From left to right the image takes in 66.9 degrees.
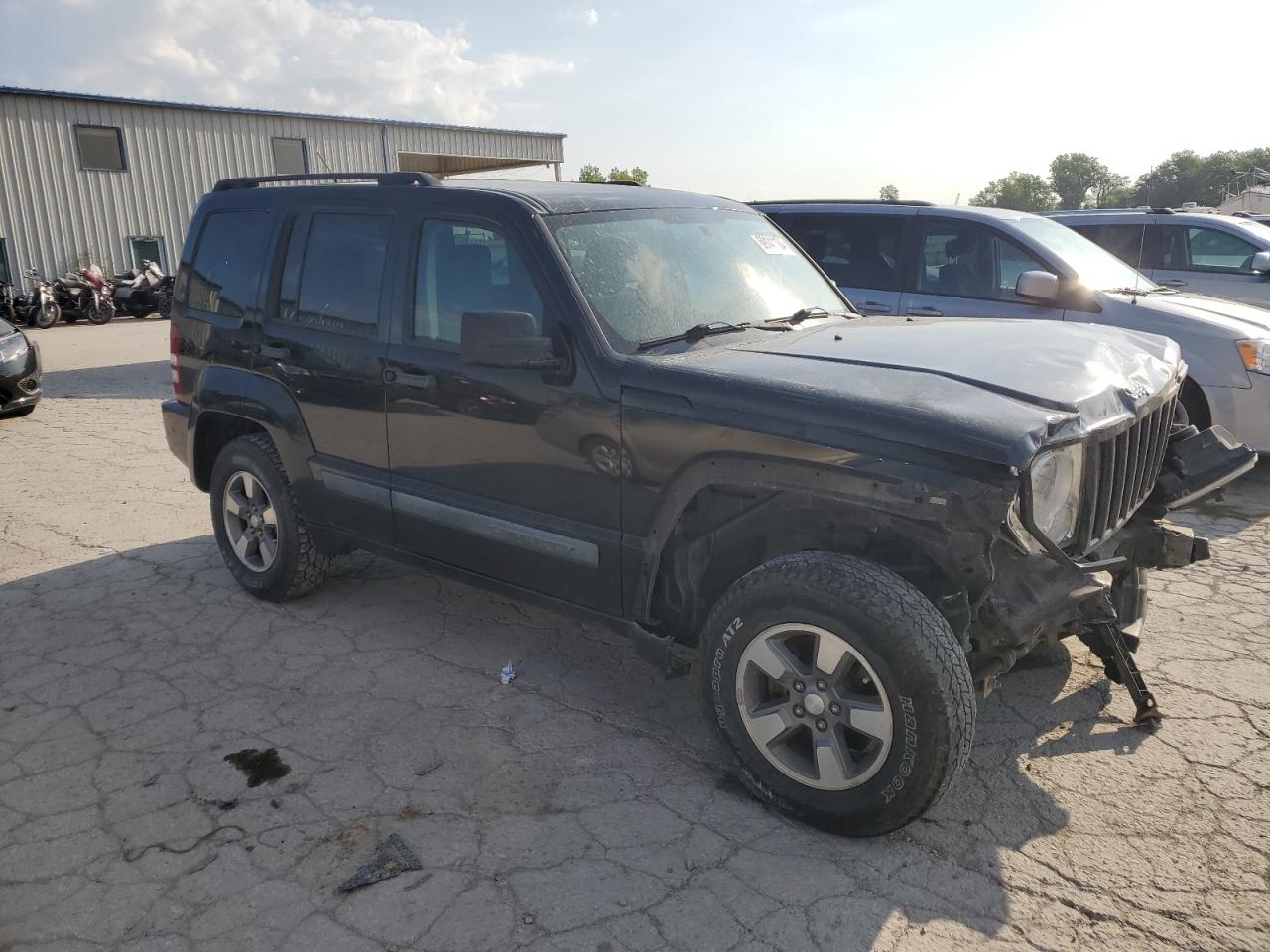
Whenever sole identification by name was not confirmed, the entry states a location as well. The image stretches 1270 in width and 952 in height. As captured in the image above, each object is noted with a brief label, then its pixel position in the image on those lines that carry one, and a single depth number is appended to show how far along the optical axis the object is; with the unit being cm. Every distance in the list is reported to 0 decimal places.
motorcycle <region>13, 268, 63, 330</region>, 1853
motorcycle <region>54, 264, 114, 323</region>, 1923
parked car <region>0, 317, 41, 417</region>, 905
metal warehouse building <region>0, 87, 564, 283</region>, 2069
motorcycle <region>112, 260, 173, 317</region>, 1998
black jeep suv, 273
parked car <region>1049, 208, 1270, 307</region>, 876
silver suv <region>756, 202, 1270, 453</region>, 628
